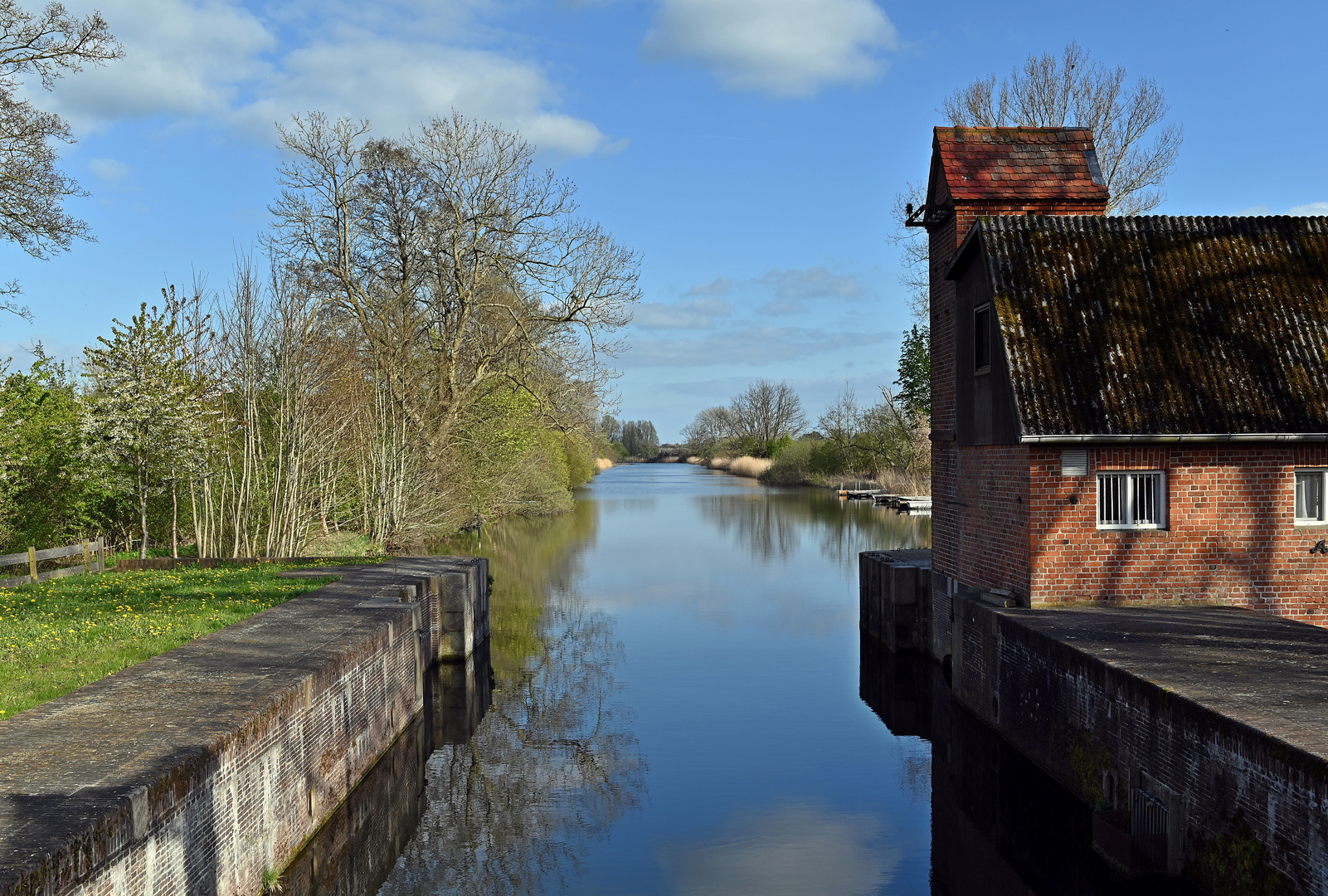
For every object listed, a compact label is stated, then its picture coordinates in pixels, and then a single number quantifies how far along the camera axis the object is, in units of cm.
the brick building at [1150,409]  1246
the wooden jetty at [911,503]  4909
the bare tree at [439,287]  3048
